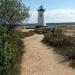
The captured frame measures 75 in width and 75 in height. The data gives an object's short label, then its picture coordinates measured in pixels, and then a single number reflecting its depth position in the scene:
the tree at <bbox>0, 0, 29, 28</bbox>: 10.06
